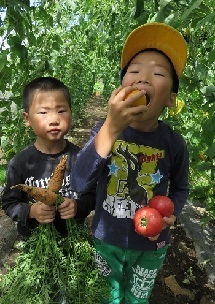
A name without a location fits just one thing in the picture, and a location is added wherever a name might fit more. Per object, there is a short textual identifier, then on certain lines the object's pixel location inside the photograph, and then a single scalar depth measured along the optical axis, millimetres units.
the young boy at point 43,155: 1307
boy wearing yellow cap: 1174
